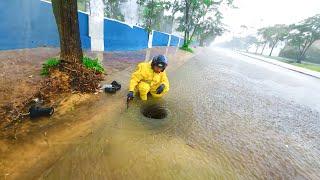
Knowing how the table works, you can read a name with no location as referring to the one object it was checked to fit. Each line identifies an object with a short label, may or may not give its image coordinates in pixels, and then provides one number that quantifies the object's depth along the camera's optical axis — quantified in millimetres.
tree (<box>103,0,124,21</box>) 13376
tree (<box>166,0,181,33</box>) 11881
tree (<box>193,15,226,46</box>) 14090
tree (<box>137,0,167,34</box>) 9338
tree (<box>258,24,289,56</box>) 24513
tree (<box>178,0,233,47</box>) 10905
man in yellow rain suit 2390
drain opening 2235
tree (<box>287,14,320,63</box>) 17597
